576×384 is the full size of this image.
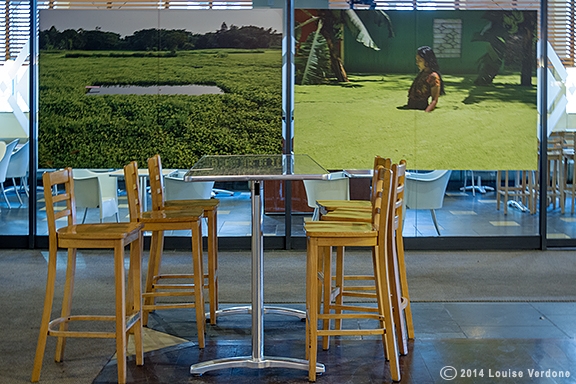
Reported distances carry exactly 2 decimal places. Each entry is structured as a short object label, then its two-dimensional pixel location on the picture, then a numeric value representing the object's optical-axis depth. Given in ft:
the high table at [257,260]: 12.78
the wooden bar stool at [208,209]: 16.21
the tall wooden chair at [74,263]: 12.90
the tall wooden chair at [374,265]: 12.98
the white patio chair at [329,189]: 25.09
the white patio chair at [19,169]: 25.32
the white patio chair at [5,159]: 25.30
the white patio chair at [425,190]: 25.17
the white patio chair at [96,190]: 24.94
